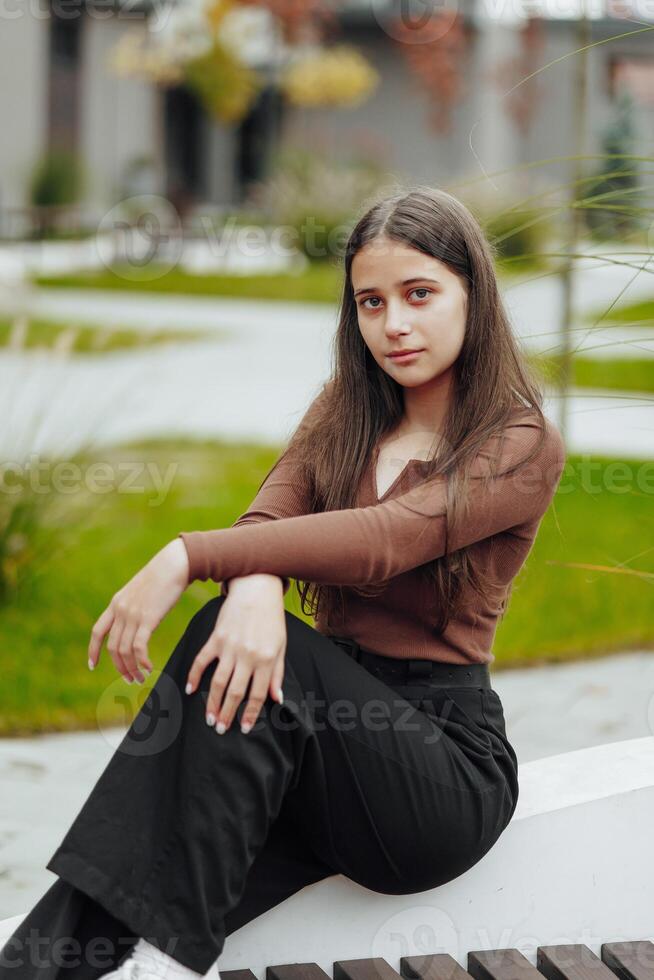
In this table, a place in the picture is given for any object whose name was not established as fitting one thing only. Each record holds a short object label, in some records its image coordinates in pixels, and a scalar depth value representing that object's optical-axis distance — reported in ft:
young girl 10.33
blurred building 82.23
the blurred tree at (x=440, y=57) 79.17
